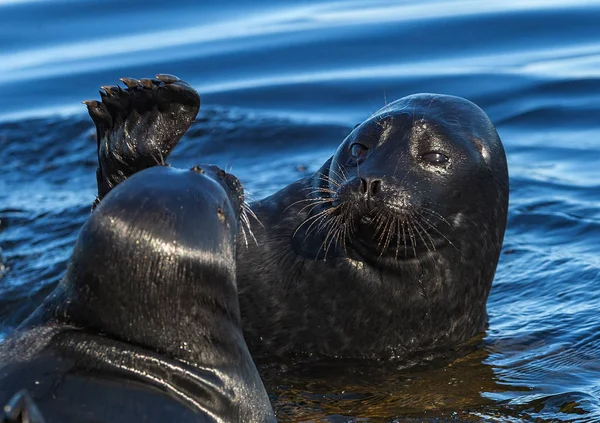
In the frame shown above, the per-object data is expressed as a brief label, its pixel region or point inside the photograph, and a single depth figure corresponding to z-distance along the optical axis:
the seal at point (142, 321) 8.95
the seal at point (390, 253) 13.52
